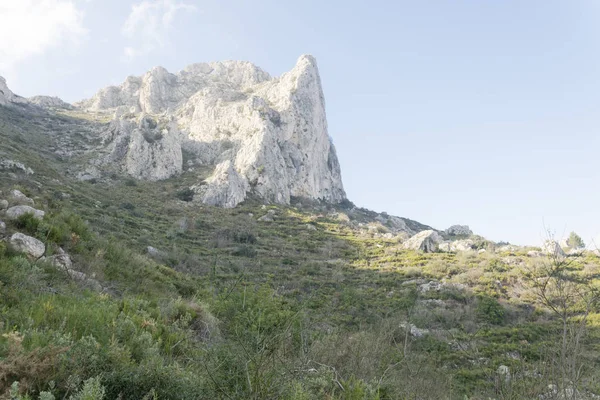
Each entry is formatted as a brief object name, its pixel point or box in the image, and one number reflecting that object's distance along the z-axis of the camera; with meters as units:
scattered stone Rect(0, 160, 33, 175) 22.51
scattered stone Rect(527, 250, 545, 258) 27.52
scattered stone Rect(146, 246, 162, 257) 16.91
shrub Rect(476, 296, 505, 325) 16.58
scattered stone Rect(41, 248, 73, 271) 6.19
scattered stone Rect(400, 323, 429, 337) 13.87
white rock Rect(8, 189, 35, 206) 7.72
